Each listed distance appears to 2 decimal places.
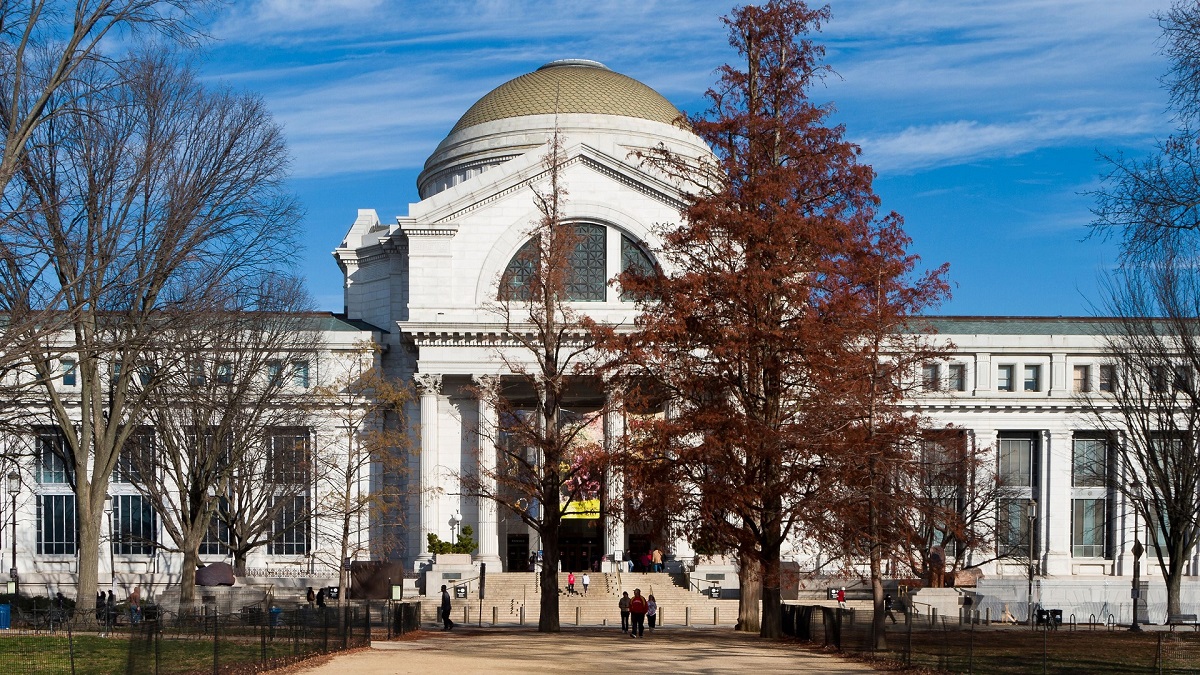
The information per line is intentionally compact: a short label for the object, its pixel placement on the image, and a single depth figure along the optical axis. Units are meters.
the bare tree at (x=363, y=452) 61.94
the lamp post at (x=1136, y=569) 52.92
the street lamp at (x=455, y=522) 69.75
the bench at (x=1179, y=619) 47.38
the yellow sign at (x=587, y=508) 74.75
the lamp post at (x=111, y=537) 66.18
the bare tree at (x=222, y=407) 50.59
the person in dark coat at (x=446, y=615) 47.31
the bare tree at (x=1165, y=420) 50.59
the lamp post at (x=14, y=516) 70.25
